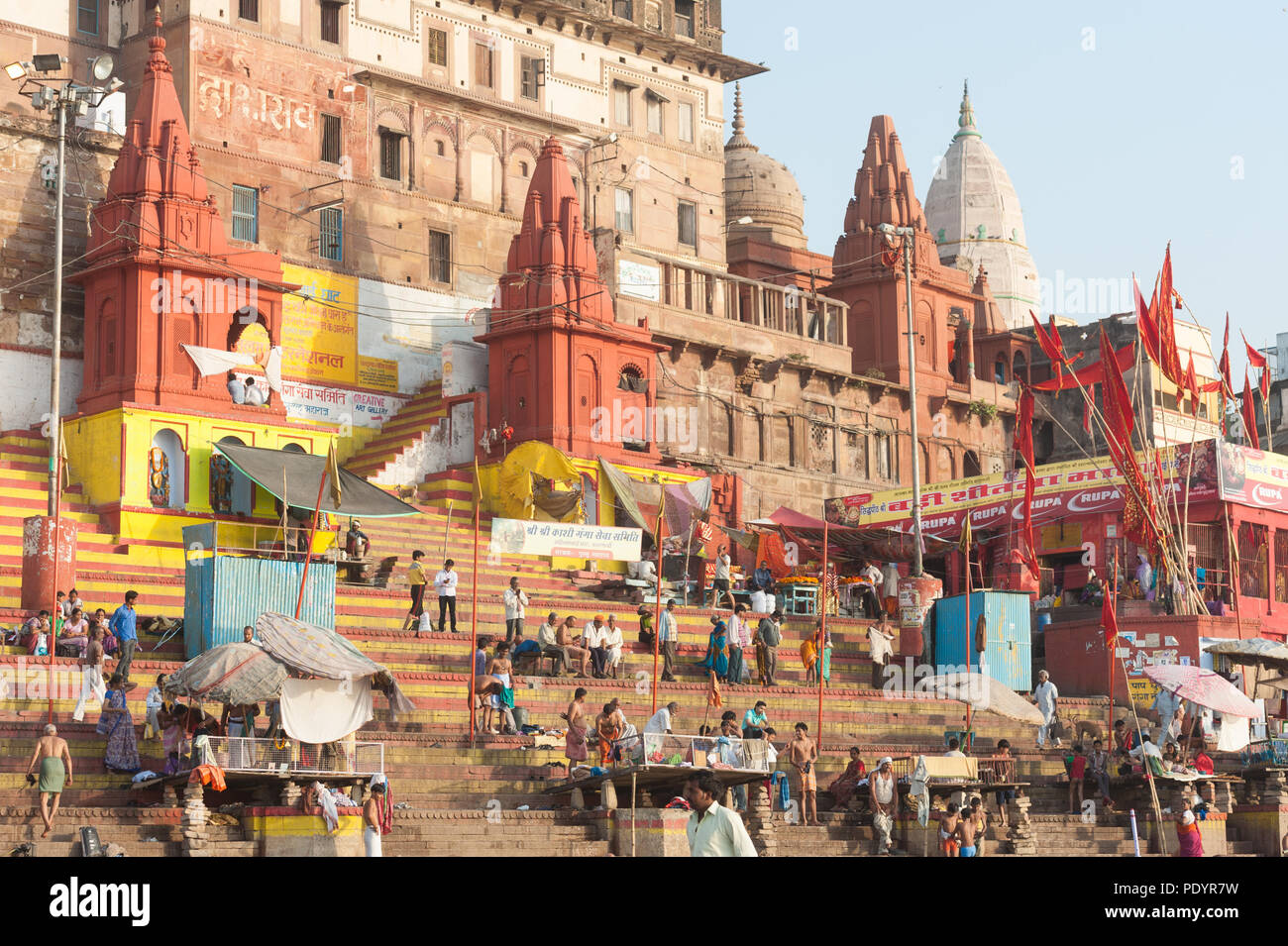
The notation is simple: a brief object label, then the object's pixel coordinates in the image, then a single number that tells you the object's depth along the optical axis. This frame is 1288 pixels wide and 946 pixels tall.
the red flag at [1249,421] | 41.07
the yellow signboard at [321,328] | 41.72
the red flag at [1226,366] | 39.22
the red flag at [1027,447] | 35.84
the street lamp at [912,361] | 35.84
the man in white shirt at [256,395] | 37.31
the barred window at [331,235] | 43.78
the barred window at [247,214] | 42.47
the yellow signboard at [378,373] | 42.91
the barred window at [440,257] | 45.88
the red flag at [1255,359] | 41.01
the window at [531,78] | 48.94
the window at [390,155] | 45.78
